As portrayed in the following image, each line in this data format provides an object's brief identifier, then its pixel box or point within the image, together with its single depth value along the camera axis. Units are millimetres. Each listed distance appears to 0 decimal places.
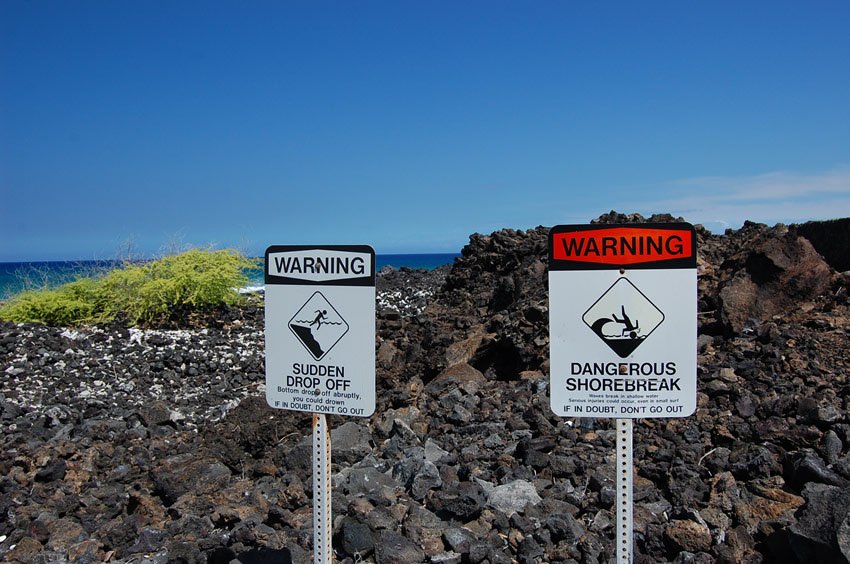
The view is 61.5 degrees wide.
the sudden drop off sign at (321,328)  3574
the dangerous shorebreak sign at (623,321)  3230
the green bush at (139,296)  13742
